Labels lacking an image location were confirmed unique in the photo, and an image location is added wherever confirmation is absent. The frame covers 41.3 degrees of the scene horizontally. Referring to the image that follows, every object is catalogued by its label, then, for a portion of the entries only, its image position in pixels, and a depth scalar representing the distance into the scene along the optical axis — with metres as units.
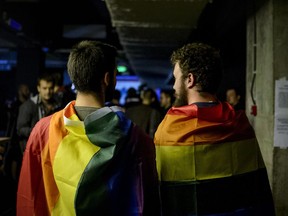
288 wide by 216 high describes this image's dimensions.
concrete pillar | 2.98
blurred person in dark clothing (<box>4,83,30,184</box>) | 3.81
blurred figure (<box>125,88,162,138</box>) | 4.69
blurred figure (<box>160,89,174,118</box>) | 6.61
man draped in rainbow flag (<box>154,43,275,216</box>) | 1.65
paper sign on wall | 2.99
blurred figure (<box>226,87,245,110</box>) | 4.97
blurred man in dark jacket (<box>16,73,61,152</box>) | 3.73
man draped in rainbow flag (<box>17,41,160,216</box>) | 1.38
